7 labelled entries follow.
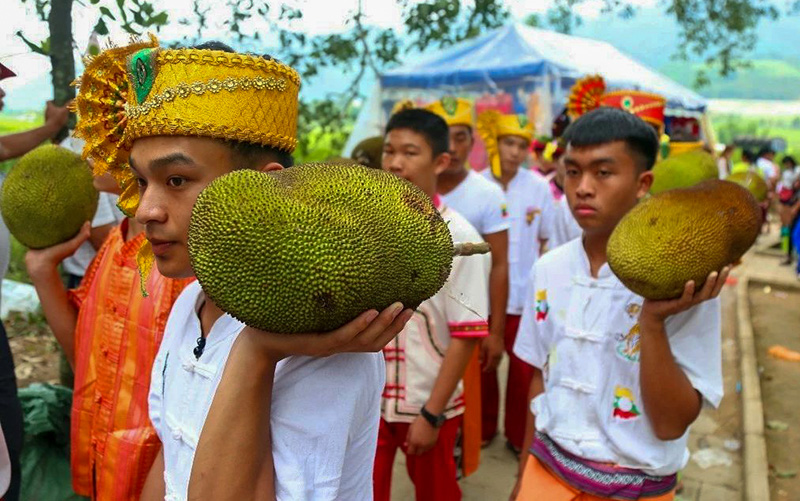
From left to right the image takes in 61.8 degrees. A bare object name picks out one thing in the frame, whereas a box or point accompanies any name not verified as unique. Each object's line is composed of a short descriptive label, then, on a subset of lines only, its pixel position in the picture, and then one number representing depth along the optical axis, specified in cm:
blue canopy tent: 724
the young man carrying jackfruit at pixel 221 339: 99
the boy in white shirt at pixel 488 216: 346
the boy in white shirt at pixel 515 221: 393
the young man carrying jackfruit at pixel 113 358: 159
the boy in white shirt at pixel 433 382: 237
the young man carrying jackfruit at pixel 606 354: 173
